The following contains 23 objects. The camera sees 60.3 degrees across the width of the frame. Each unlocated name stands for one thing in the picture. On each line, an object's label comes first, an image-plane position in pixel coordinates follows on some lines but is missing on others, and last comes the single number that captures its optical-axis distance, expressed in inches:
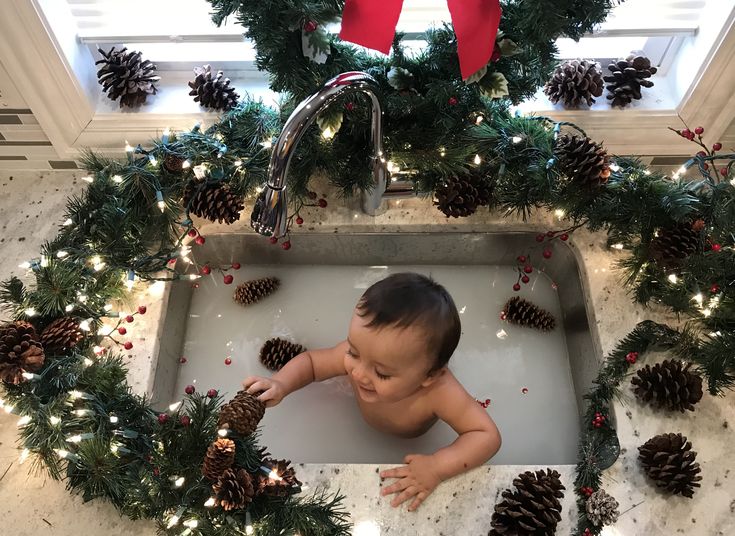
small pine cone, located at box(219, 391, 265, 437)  35.0
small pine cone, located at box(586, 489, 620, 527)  32.9
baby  35.6
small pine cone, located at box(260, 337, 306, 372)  46.4
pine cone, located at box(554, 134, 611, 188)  39.9
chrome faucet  31.6
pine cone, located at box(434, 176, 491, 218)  42.1
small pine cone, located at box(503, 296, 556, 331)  48.0
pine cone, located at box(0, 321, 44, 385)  34.6
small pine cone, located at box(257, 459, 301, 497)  33.4
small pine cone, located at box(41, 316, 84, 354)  36.5
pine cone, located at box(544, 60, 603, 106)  46.7
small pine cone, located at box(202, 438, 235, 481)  32.5
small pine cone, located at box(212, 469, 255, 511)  32.0
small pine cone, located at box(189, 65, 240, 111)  47.0
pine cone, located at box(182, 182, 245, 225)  41.9
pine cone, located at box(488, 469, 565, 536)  32.5
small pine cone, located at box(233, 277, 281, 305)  49.2
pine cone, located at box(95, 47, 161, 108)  47.2
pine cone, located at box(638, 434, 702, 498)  34.5
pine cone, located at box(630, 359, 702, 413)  36.9
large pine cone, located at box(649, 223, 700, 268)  38.8
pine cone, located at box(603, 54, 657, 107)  47.0
